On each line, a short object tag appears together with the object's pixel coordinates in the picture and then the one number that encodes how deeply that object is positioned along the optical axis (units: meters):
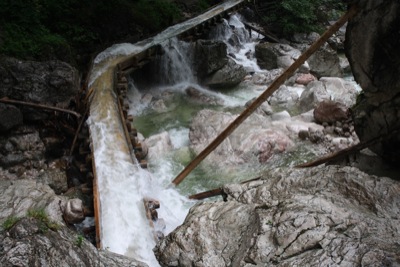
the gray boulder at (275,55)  16.06
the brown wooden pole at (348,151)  5.12
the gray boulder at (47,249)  2.22
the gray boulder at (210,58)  13.79
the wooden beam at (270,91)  5.24
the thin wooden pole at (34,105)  8.03
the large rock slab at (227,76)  13.72
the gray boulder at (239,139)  8.63
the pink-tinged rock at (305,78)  14.02
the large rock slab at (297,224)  3.29
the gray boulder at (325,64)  14.77
